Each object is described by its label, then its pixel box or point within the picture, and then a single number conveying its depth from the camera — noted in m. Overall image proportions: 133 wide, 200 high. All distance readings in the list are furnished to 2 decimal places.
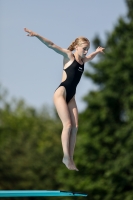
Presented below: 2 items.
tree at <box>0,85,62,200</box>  52.62
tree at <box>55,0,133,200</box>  40.31
